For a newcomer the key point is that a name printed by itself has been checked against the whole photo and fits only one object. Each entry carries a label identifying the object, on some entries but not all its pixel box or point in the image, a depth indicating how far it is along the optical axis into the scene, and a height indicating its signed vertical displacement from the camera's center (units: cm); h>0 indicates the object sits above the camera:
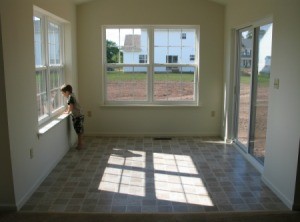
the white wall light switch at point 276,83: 373 -17
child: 523 -70
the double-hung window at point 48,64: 441 +4
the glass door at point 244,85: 507 -29
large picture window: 634 +4
